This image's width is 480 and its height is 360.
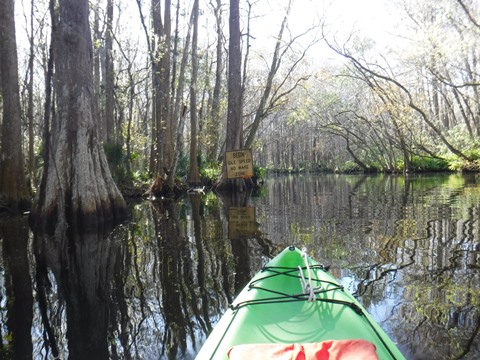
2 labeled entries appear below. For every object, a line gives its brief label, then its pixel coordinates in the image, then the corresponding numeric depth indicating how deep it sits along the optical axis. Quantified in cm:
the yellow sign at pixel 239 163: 1520
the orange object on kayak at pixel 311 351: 196
